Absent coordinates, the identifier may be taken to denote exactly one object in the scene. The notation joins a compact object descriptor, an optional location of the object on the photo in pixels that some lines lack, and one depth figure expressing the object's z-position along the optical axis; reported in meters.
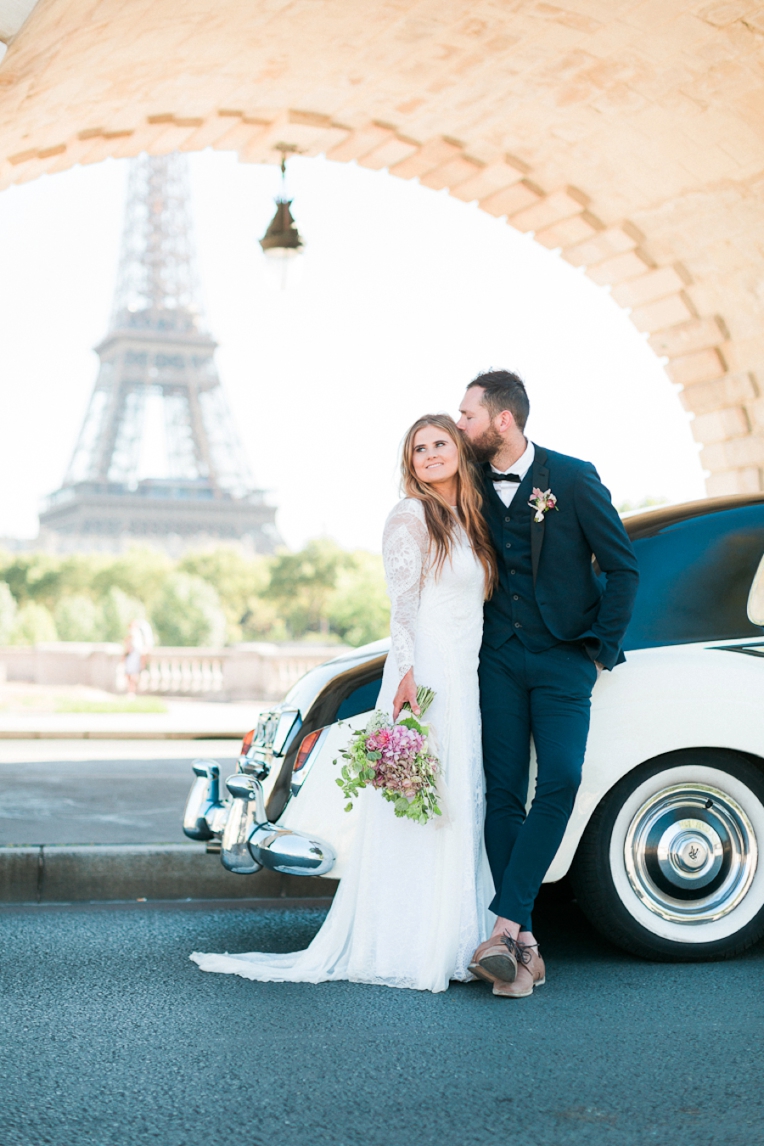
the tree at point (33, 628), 48.81
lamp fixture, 8.83
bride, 3.58
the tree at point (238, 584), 65.75
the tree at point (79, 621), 52.34
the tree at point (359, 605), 57.00
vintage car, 3.73
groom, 3.57
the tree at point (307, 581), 65.25
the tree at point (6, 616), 48.25
